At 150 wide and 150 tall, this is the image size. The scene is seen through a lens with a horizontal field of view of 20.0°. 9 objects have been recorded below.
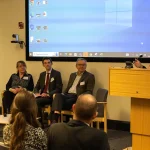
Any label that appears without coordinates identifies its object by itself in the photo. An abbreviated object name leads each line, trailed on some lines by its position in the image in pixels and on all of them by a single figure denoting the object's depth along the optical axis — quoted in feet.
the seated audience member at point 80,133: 8.85
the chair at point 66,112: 23.42
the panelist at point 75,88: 23.36
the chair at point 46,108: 24.81
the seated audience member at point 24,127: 9.26
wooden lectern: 13.98
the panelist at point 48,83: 25.26
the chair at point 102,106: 21.76
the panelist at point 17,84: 26.39
